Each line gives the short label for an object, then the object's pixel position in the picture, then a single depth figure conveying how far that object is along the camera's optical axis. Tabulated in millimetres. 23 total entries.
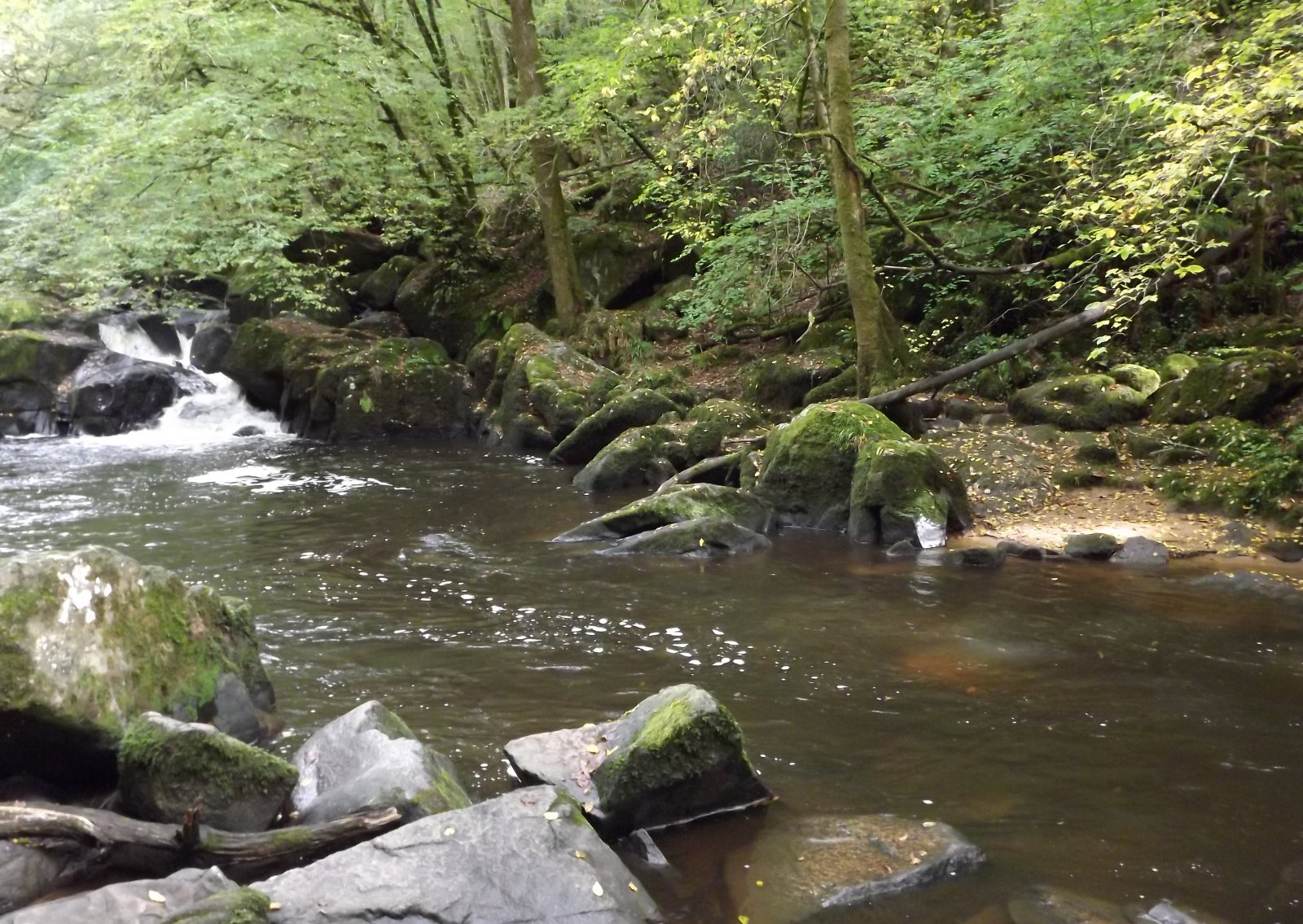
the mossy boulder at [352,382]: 18969
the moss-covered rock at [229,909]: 3463
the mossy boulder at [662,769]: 4820
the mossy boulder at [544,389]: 16500
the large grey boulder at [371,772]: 4613
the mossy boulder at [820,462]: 11133
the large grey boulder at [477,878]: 3807
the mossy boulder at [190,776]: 4516
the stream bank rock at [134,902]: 3518
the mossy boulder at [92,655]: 4668
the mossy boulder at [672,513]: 10703
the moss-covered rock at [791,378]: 15078
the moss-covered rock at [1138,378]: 12741
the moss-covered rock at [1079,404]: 12195
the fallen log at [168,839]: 4121
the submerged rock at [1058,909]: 4035
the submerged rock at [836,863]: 4254
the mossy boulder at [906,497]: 10203
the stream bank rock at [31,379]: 19938
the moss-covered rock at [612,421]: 15258
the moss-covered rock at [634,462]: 13461
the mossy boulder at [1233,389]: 11203
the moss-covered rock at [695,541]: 10242
